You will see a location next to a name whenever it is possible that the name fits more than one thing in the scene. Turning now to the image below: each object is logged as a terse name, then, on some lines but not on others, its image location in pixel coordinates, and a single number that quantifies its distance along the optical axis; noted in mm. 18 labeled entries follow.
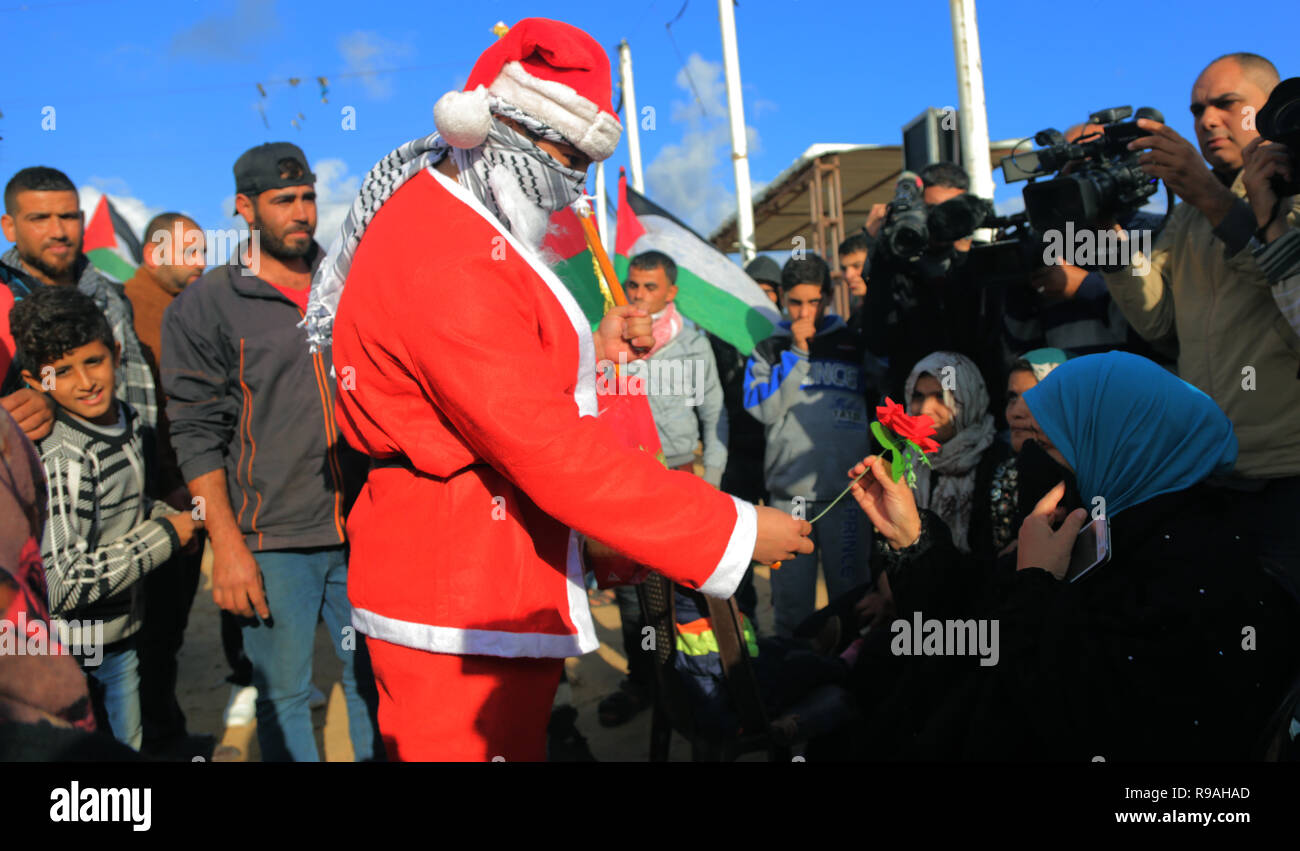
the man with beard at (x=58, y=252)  3596
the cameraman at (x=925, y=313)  3794
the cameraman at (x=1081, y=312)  3457
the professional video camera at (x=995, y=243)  3371
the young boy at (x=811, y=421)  4262
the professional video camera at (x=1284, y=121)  2354
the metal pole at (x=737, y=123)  11172
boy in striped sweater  2863
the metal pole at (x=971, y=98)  5340
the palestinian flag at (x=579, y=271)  3064
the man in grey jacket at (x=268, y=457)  2912
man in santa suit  1526
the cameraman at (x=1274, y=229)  2408
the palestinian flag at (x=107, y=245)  9578
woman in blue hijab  1797
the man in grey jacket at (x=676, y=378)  4852
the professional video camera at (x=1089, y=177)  2930
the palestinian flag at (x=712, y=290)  5289
